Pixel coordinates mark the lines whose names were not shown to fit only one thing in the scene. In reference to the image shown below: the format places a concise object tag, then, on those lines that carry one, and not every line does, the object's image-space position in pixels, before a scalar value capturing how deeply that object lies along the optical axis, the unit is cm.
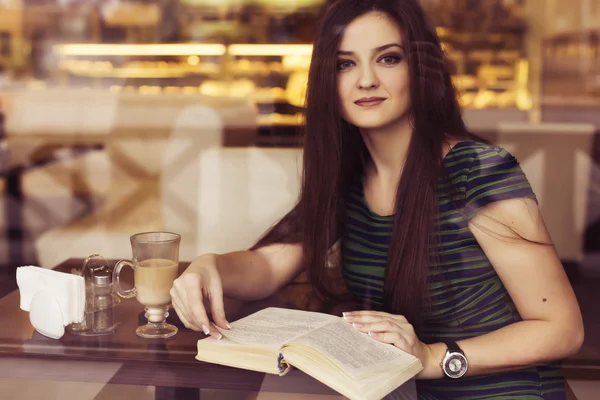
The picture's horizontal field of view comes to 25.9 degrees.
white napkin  177
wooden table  165
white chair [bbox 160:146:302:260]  259
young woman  177
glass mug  178
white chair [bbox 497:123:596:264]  309
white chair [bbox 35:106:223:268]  287
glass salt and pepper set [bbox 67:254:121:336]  179
